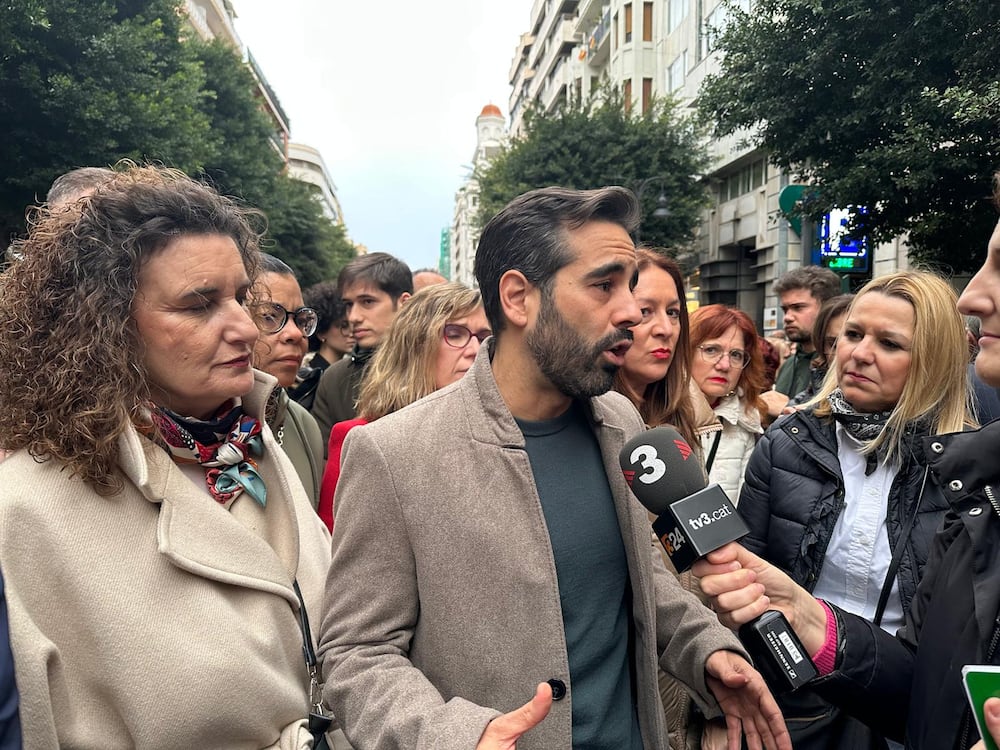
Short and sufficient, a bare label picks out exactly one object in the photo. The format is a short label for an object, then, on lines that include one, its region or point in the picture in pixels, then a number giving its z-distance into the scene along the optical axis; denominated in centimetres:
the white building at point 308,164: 8717
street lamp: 2022
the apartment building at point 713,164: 2409
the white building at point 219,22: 3791
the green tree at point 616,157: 2500
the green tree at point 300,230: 2580
